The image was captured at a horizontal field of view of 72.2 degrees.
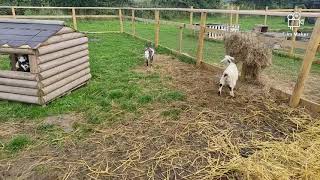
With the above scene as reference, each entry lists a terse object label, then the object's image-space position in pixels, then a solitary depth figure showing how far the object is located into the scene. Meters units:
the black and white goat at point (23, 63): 4.01
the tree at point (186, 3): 19.07
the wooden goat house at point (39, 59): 3.64
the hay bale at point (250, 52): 4.58
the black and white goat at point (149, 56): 6.01
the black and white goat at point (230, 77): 4.09
